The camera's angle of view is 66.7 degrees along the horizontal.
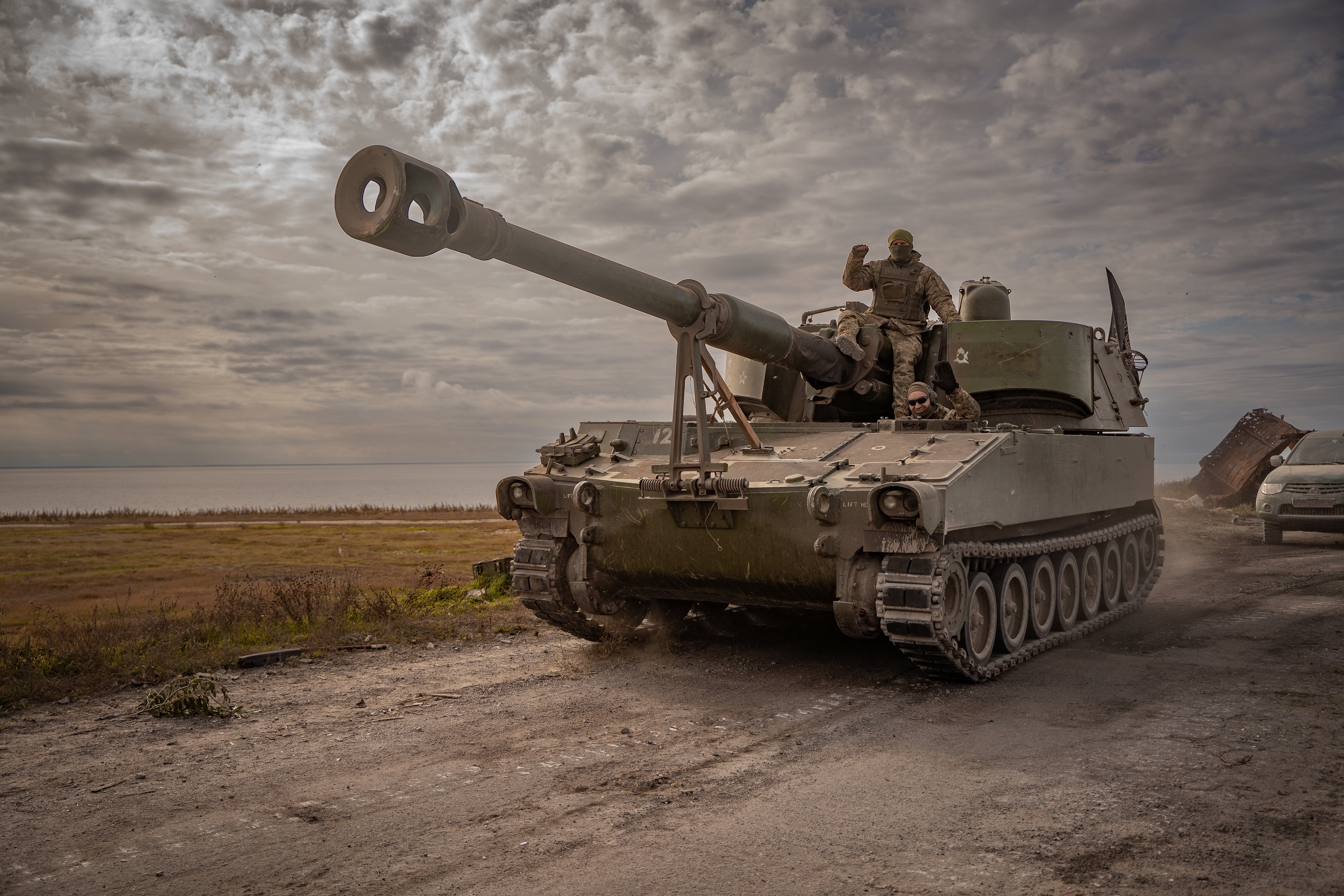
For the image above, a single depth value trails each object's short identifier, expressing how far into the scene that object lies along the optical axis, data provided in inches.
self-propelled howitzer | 253.0
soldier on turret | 355.3
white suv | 636.1
